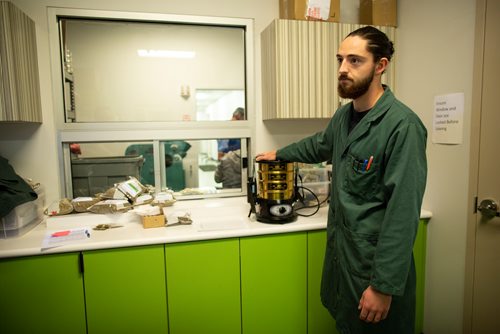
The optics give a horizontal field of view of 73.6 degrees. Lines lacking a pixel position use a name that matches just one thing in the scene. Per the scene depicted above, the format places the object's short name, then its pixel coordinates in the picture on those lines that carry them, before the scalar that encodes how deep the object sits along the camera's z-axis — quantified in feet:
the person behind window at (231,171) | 8.74
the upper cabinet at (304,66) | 7.11
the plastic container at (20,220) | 5.81
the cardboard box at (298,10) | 7.18
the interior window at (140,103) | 7.45
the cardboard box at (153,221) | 6.29
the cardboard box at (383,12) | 7.53
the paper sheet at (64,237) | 5.50
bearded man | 3.99
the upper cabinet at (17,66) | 5.86
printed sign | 6.14
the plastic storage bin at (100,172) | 7.70
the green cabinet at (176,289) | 5.44
